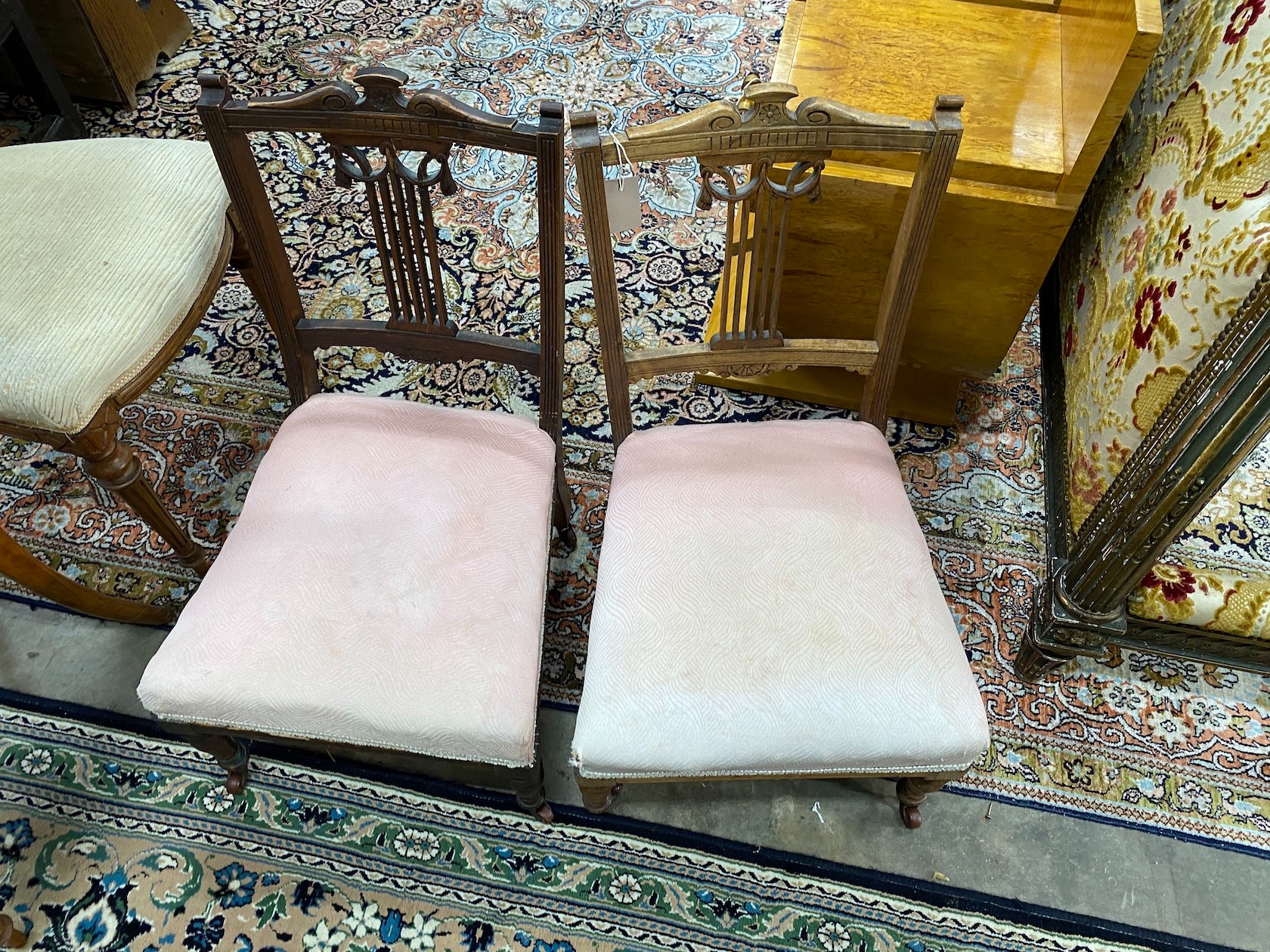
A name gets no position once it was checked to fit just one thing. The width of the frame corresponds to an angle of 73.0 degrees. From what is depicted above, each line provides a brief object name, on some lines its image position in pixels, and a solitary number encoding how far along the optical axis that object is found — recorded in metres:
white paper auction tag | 0.98
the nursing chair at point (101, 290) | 1.22
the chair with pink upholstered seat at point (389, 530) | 1.00
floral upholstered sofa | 0.98
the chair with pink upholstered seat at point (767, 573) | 0.96
